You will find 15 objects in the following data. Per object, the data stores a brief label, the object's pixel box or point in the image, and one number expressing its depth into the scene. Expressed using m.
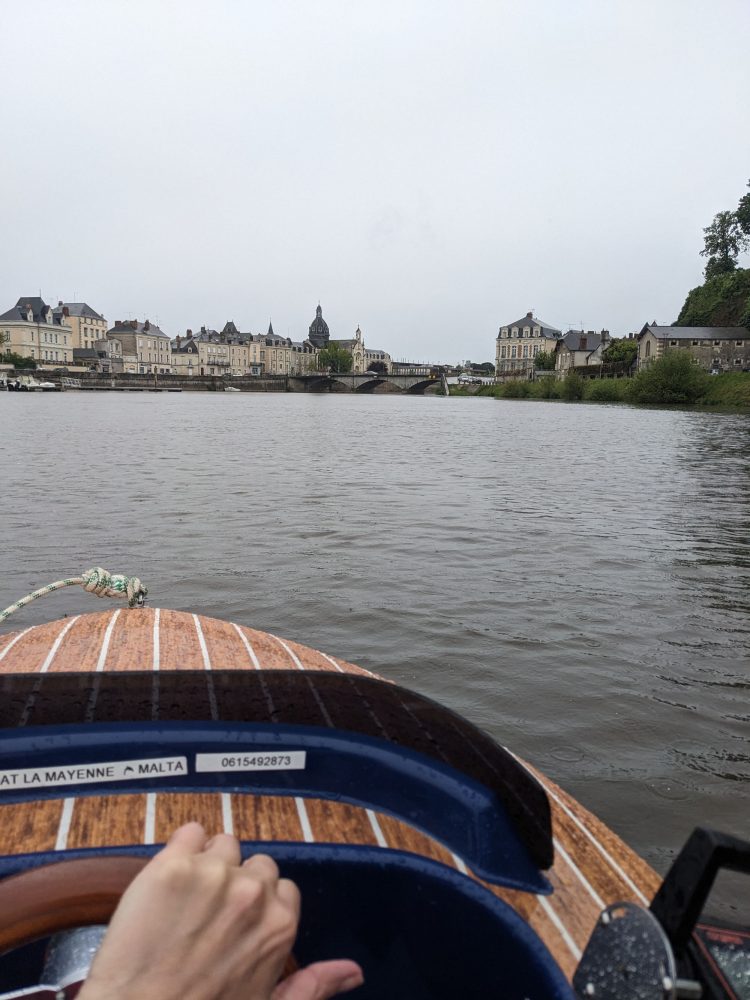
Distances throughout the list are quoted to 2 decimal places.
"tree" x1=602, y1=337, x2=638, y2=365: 100.44
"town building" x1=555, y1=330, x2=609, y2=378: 124.06
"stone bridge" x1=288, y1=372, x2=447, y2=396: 138.88
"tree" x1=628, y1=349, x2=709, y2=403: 68.38
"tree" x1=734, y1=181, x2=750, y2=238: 80.94
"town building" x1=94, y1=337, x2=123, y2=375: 140.62
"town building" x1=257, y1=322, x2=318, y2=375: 187.50
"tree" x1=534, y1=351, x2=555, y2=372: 140.38
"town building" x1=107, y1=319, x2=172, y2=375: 153.25
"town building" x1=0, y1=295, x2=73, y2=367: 126.50
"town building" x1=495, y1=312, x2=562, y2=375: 161.25
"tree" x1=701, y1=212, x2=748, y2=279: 91.38
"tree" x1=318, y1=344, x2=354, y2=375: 178.62
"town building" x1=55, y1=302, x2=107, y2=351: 141.25
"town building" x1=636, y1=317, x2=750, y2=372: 86.25
